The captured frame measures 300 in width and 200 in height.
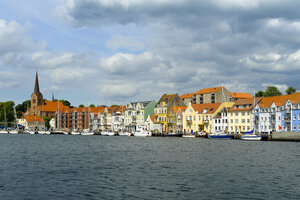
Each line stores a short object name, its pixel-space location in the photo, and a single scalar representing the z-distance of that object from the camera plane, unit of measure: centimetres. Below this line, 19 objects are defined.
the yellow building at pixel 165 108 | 15025
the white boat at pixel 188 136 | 12148
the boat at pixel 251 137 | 9756
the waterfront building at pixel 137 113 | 16412
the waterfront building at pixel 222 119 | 12512
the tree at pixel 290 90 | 14214
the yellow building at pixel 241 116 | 11962
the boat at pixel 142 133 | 13775
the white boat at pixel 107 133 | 15300
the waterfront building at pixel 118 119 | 17812
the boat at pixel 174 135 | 12444
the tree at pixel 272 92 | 14825
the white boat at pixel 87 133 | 15827
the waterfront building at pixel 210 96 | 17200
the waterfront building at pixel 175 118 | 14238
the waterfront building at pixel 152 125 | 15269
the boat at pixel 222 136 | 10731
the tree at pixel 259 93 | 15290
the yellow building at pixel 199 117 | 13000
